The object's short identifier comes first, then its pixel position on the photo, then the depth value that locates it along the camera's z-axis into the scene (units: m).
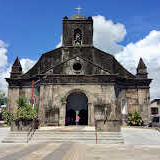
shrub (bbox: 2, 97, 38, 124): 17.22
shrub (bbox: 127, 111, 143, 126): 25.52
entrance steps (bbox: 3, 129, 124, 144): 14.61
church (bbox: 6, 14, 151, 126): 23.11
